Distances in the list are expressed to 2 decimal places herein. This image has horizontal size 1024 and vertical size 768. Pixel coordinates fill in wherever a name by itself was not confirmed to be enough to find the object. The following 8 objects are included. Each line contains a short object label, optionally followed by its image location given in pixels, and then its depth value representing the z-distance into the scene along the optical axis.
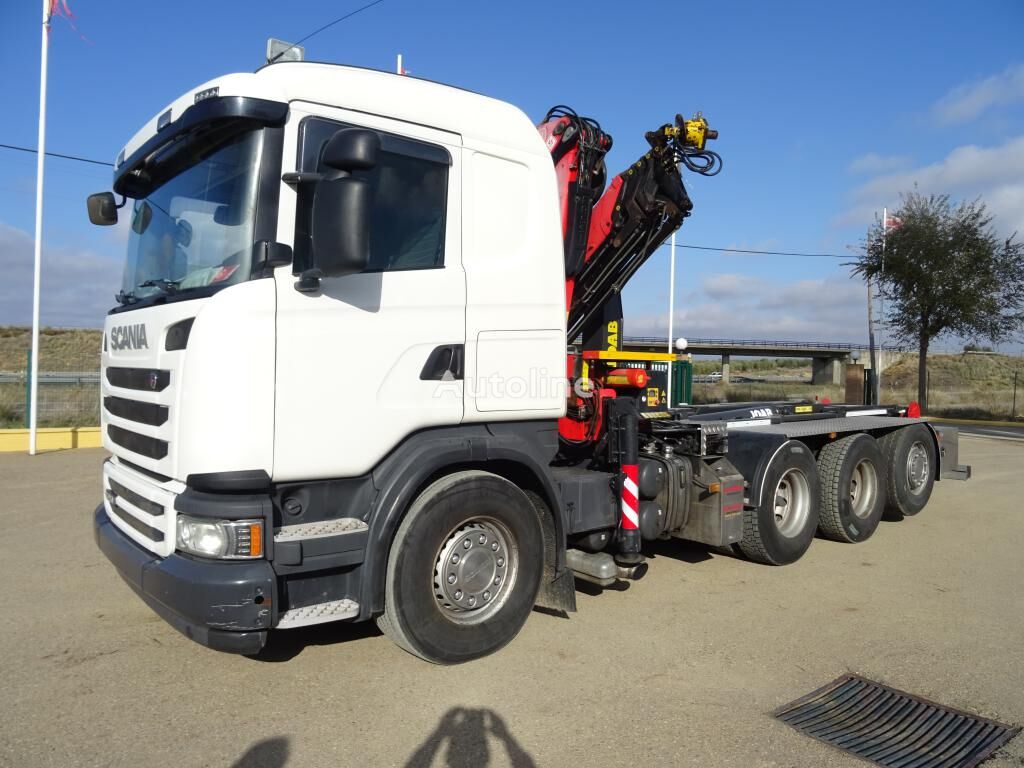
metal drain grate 3.30
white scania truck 3.33
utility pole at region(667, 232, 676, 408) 22.47
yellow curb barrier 12.71
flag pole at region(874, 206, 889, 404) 25.78
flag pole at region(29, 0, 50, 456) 11.49
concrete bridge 61.88
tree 24.14
